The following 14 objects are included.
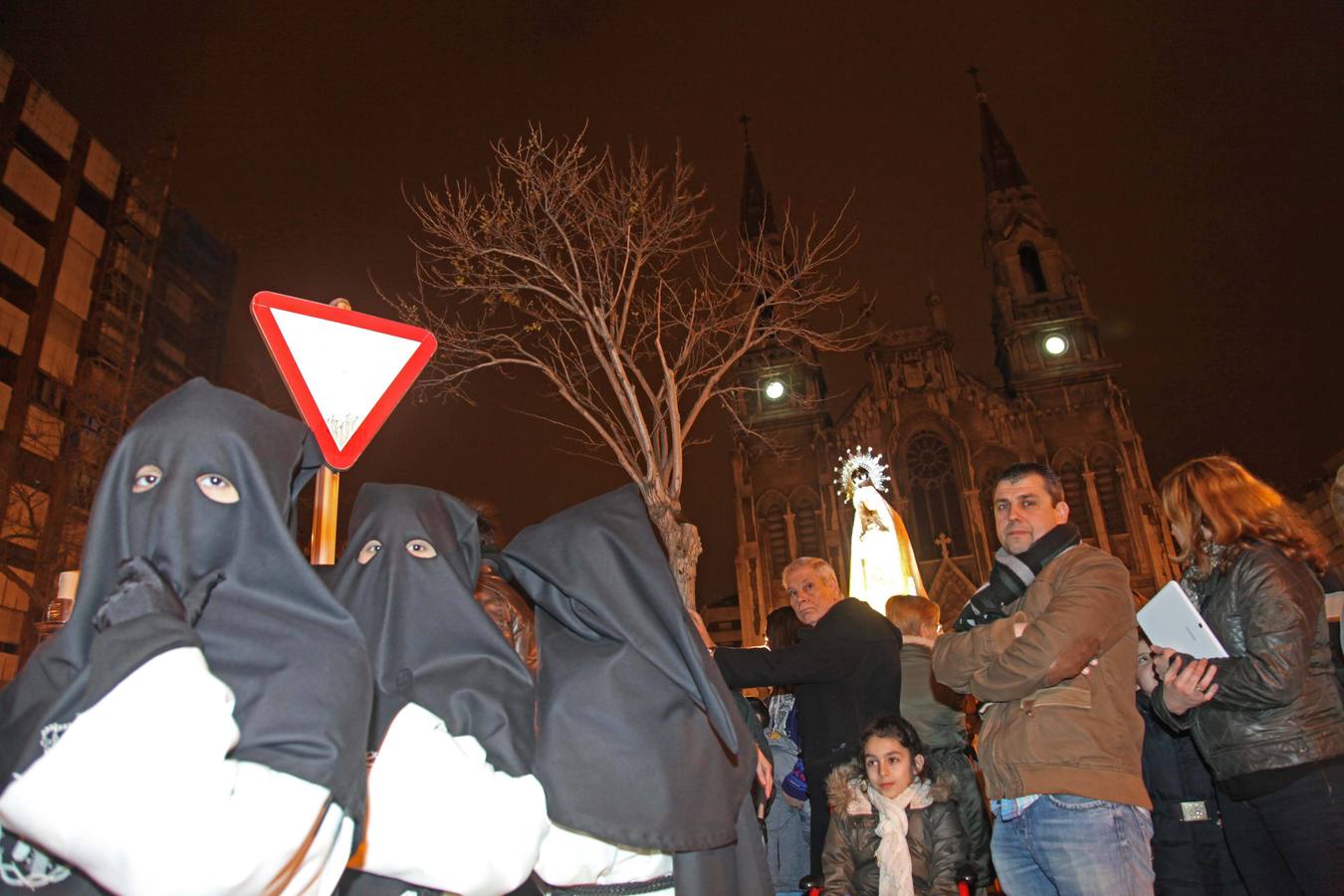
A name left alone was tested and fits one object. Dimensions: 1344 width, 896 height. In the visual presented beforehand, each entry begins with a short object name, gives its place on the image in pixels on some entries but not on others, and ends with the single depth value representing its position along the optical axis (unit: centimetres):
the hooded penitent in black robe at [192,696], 122
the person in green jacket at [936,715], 421
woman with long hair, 292
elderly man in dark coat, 423
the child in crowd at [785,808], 524
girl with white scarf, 389
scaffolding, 2219
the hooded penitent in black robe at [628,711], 203
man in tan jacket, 284
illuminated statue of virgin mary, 1280
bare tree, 875
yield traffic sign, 312
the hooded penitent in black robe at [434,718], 177
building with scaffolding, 2280
